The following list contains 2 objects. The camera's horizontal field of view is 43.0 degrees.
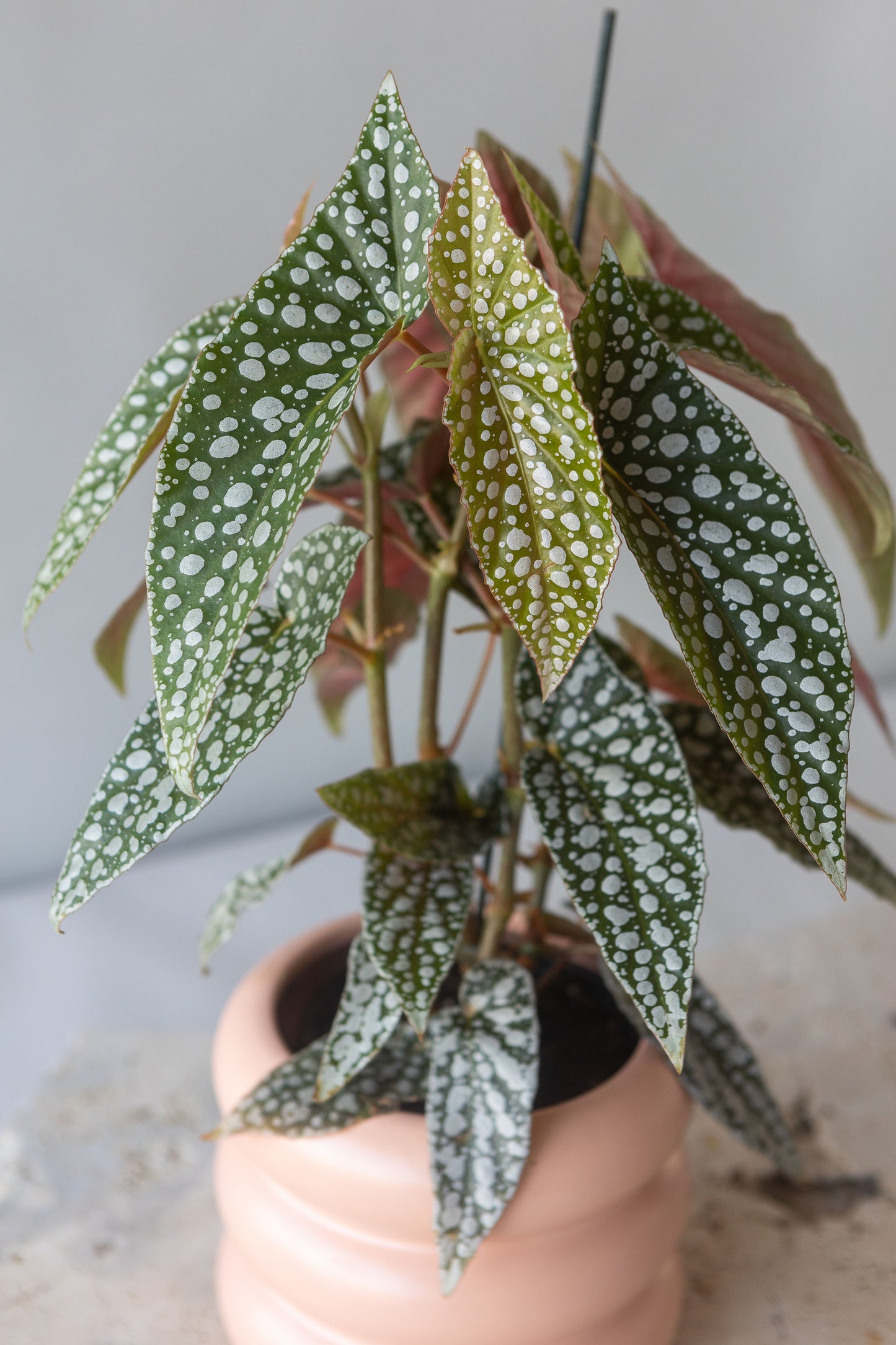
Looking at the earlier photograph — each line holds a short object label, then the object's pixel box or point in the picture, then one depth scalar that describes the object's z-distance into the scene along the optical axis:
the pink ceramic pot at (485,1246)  0.67
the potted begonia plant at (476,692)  0.44
